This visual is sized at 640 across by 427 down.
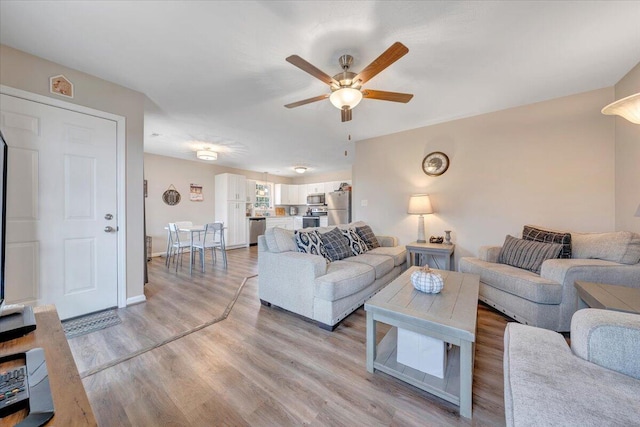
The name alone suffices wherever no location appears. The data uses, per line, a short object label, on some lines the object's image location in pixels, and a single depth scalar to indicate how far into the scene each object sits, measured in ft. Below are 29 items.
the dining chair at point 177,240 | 13.65
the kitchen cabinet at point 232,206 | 20.24
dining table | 12.62
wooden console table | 1.72
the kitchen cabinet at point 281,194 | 25.77
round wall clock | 11.38
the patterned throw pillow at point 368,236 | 11.37
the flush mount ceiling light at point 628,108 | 4.90
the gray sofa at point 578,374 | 2.29
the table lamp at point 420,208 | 11.10
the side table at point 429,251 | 9.99
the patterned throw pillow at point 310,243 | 8.39
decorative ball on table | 5.57
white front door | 6.35
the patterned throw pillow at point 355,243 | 10.14
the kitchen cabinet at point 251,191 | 23.06
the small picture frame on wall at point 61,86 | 6.89
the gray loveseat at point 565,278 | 5.98
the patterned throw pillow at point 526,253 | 7.46
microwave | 23.75
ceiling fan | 5.60
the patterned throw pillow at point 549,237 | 7.43
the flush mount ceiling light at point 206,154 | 14.99
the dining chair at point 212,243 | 13.17
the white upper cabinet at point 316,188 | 24.43
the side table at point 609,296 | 4.15
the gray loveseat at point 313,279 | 6.81
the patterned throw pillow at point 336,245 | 8.99
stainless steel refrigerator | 18.74
